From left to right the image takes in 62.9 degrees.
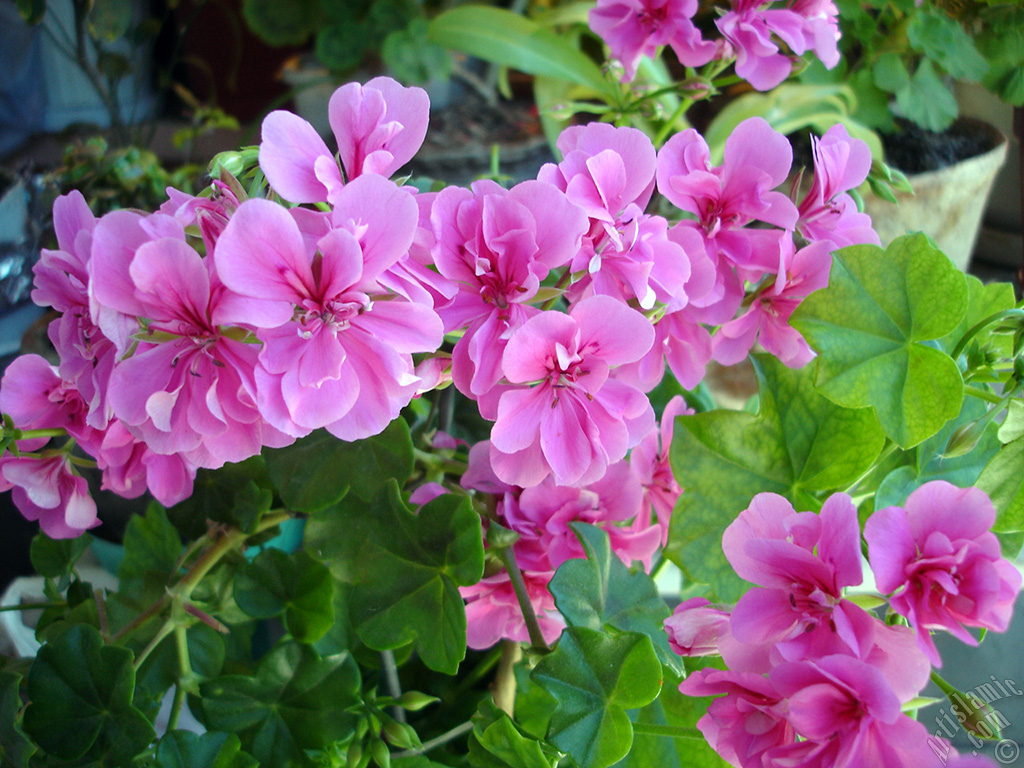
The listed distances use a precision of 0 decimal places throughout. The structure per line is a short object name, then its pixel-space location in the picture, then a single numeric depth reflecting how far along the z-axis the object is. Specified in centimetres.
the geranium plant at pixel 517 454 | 31
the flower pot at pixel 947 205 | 95
